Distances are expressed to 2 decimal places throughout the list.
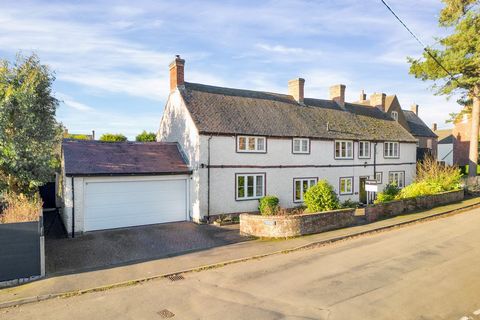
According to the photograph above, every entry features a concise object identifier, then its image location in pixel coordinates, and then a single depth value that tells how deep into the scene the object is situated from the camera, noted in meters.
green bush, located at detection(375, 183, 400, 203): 22.11
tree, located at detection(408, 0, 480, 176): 25.42
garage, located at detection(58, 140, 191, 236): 15.55
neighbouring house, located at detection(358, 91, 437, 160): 35.31
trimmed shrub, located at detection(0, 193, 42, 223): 10.68
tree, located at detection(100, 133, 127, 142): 29.38
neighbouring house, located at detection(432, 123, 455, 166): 53.42
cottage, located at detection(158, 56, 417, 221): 18.92
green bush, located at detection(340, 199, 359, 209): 23.18
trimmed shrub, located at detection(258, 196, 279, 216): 18.94
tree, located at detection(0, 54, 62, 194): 13.65
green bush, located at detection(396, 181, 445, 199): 22.64
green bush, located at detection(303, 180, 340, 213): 17.00
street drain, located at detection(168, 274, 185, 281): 10.25
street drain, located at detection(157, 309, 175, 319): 7.79
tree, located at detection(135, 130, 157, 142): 31.31
